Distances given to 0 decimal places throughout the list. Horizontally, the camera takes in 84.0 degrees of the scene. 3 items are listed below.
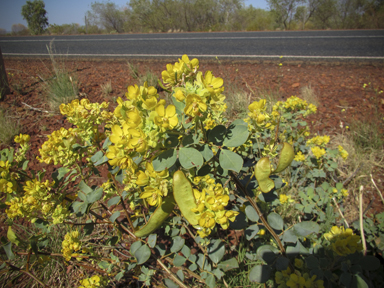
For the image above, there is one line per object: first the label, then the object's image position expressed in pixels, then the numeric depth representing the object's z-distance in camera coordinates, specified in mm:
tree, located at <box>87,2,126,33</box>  23609
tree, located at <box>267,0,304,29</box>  17344
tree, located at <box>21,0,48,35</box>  22875
